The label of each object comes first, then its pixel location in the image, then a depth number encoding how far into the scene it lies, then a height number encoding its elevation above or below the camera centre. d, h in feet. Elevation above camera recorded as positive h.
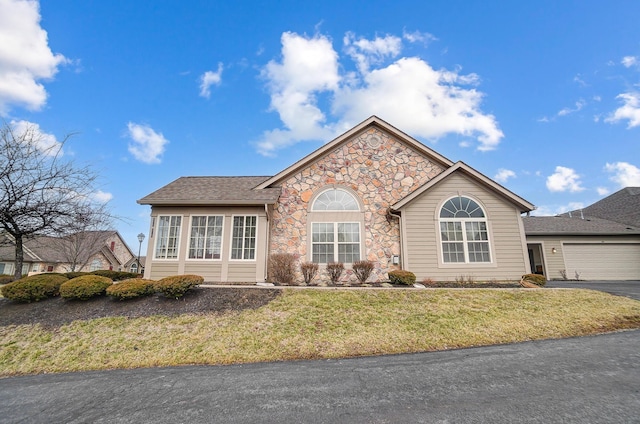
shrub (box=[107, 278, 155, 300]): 26.68 -2.46
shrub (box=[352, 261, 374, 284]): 35.40 -0.86
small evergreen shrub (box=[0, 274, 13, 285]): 48.15 -2.61
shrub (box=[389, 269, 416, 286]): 32.76 -1.74
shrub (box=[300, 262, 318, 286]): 35.40 -1.02
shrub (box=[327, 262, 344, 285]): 35.96 -1.10
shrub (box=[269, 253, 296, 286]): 36.04 -0.83
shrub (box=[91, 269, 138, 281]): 37.81 -1.52
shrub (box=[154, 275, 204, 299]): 26.68 -2.06
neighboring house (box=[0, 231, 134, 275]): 77.25 +2.11
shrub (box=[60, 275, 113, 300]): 26.61 -2.27
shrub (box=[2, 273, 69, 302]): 26.91 -2.39
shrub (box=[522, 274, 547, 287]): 33.32 -2.05
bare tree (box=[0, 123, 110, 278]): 30.30 +7.17
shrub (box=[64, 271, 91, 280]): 33.30 -1.32
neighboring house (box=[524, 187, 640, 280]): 51.06 +1.83
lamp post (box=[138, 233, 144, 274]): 74.06 +6.36
